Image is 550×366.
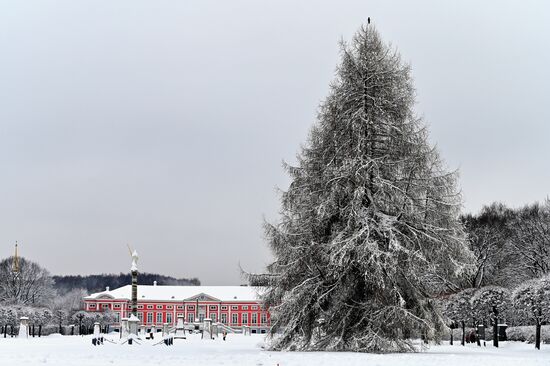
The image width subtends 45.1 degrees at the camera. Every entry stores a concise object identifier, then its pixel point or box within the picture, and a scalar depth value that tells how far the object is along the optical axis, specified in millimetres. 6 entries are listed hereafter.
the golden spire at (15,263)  100238
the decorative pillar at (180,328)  69744
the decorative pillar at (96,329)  68269
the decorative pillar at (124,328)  56594
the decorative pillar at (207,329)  65200
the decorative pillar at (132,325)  53750
